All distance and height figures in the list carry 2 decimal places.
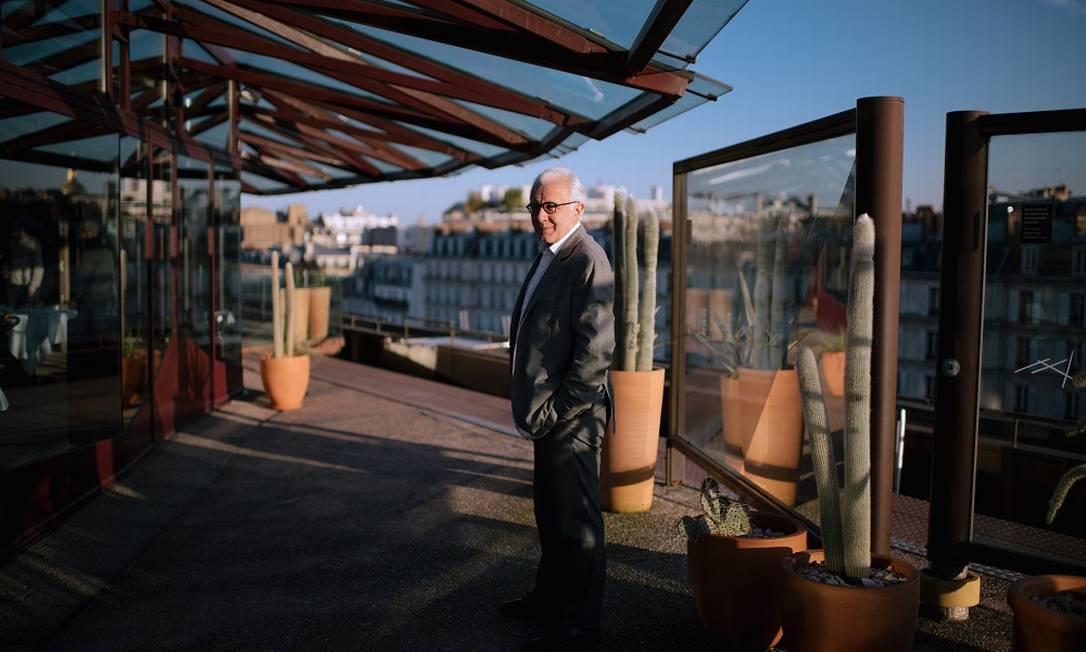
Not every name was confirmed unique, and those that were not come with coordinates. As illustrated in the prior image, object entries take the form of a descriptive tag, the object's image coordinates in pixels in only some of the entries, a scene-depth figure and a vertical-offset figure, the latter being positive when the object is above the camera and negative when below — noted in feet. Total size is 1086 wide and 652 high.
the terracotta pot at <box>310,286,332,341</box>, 43.29 -1.35
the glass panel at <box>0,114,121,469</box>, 13.93 -0.51
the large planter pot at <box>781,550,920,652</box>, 8.41 -2.96
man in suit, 10.20 -1.15
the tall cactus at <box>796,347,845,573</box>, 9.24 -1.65
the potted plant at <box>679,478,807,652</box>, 9.95 -3.08
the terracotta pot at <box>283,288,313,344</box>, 39.74 -1.35
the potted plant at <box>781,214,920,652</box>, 8.44 -2.68
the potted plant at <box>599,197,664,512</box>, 15.93 -1.77
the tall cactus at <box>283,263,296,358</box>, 26.81 -0.87
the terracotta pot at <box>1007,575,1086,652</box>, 7.68 -2.74
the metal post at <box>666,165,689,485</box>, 17.66 -0.72
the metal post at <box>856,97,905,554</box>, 10.46 +0.39
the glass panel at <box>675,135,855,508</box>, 12.23 -0.18
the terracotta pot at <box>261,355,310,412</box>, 26.48 -2.77
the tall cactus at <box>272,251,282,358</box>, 26.32 -1.23
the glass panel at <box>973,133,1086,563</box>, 10.02 -0.50
